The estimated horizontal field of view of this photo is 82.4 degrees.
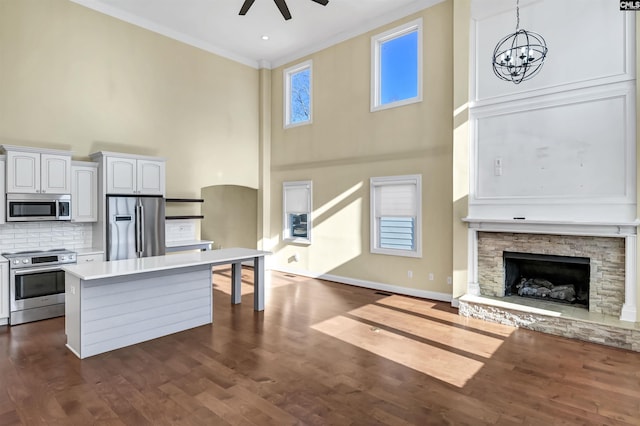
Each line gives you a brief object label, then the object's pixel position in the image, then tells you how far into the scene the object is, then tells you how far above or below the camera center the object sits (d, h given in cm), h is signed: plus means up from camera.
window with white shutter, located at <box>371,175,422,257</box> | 625 -4
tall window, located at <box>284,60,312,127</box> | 812 +270
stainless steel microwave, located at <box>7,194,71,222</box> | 493 +8
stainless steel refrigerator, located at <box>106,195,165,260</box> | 577 -24
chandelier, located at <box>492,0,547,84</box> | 486 +215
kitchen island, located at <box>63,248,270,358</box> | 376 -99
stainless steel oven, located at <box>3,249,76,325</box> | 470 -95
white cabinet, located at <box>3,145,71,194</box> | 488 +57
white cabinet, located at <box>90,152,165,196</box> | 579 +65
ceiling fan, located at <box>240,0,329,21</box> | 461 +267
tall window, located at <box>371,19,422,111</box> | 629 +263
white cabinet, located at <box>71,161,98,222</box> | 558 +32
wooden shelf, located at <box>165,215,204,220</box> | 706 -9
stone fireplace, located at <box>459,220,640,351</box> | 421 -87
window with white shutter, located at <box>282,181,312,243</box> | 796 +3
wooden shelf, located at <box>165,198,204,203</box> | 703 +25
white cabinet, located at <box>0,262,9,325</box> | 461 -100
